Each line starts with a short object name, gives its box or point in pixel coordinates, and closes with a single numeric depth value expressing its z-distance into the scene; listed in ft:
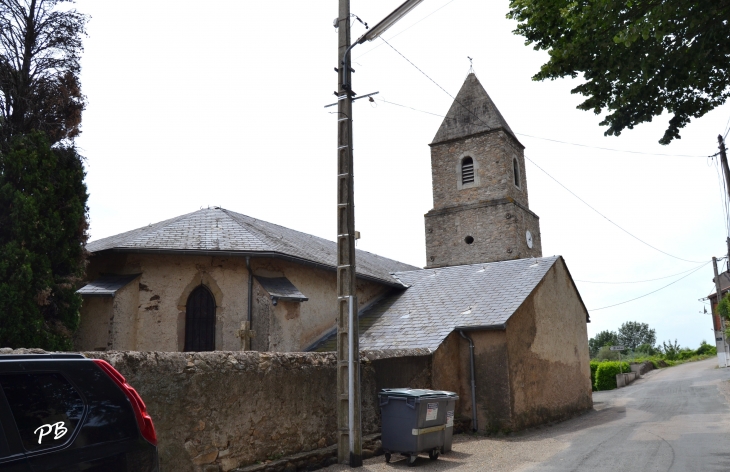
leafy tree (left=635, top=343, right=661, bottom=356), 253.24
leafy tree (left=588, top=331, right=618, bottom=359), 308.73
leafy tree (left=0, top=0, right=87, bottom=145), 43.78
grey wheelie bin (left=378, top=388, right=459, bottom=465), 32.63
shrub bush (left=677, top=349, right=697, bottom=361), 189.00
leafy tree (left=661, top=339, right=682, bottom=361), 191.70
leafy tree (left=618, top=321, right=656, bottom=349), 330.34
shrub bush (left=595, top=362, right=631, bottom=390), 108.99
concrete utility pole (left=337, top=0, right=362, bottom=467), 31.17
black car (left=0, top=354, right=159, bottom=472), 9.96
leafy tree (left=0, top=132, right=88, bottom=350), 37.96
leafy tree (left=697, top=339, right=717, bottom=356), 190.49
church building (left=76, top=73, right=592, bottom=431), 48.16
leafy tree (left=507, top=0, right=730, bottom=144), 26.50
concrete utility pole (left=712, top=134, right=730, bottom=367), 74.53
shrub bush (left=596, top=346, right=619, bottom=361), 210.18
